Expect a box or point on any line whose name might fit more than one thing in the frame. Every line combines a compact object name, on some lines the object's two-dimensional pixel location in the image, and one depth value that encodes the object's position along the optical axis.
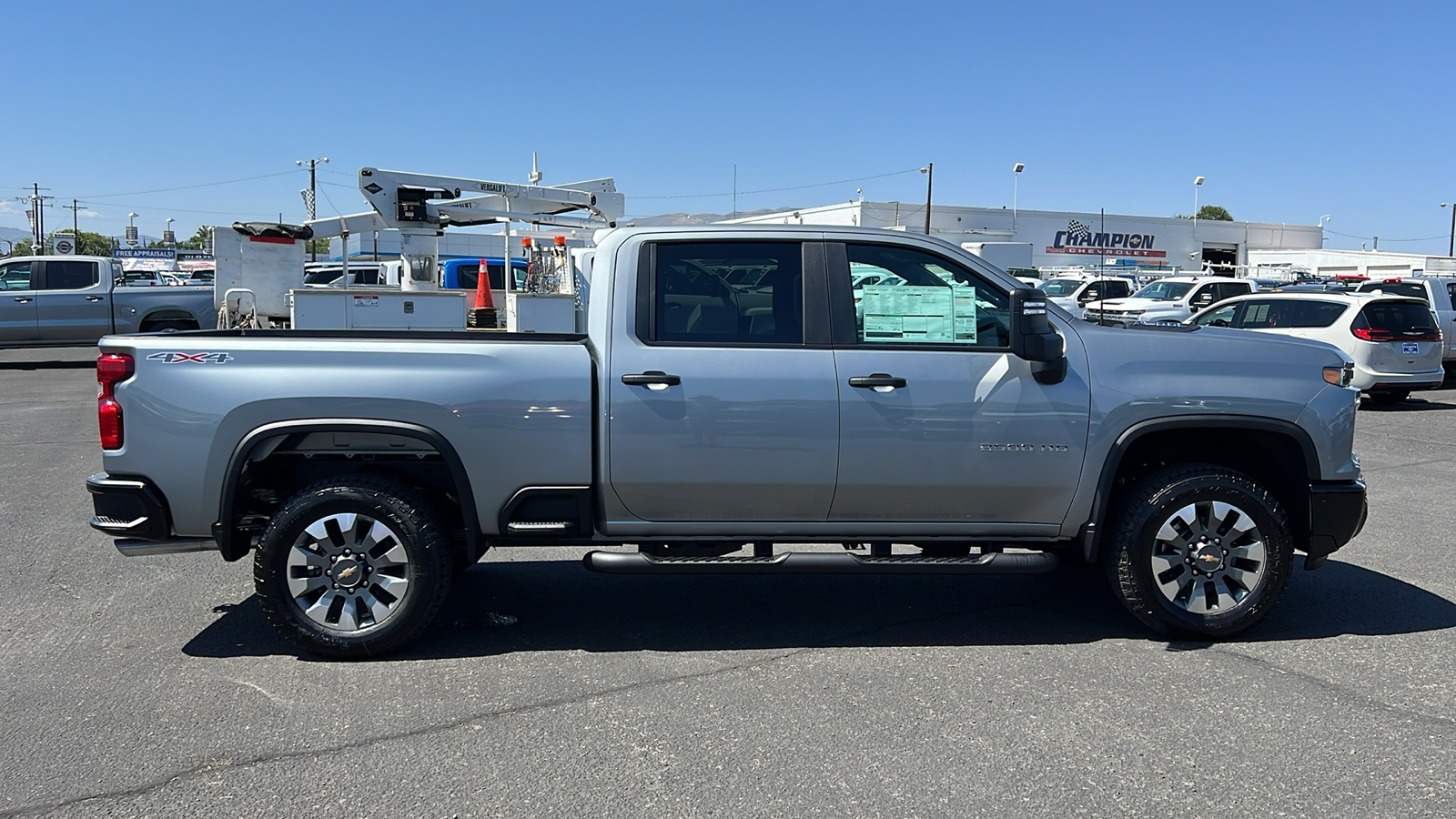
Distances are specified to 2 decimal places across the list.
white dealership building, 53.94
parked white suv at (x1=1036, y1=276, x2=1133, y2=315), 26.70
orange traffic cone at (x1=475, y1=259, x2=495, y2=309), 14.27
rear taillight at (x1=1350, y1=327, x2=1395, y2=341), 14.65
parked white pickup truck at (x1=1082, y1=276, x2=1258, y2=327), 22.05
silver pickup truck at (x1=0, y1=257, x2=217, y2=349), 19.09
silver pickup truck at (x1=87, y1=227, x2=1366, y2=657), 4.79
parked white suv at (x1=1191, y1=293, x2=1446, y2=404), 14.65
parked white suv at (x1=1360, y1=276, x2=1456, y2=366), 17.55
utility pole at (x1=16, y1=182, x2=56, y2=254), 93.03
